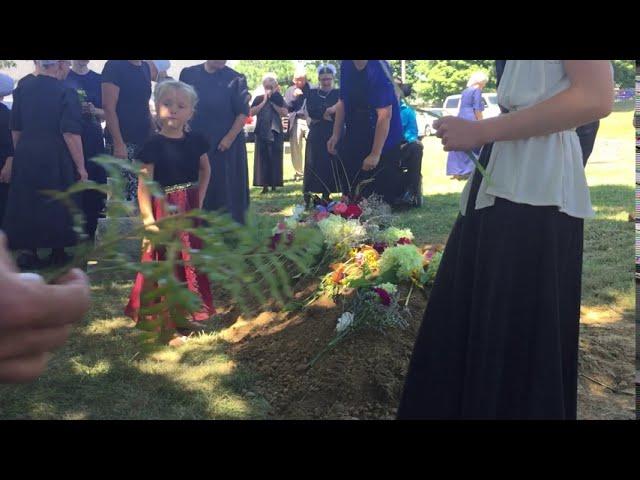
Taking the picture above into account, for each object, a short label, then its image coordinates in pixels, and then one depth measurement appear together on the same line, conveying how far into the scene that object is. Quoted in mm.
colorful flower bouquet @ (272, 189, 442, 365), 3869
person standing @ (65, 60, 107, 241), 6688
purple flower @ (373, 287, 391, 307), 3836
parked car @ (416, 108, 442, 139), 17125
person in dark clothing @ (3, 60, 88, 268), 5965
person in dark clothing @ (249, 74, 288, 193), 10641
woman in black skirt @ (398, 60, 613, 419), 2068
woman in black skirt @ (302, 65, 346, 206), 7996
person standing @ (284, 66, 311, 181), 11203
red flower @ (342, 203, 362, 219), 5133
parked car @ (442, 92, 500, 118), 23242
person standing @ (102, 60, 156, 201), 6020
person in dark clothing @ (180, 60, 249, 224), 6305
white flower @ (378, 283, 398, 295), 3928
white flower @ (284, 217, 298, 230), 4966
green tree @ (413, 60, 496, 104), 29609
